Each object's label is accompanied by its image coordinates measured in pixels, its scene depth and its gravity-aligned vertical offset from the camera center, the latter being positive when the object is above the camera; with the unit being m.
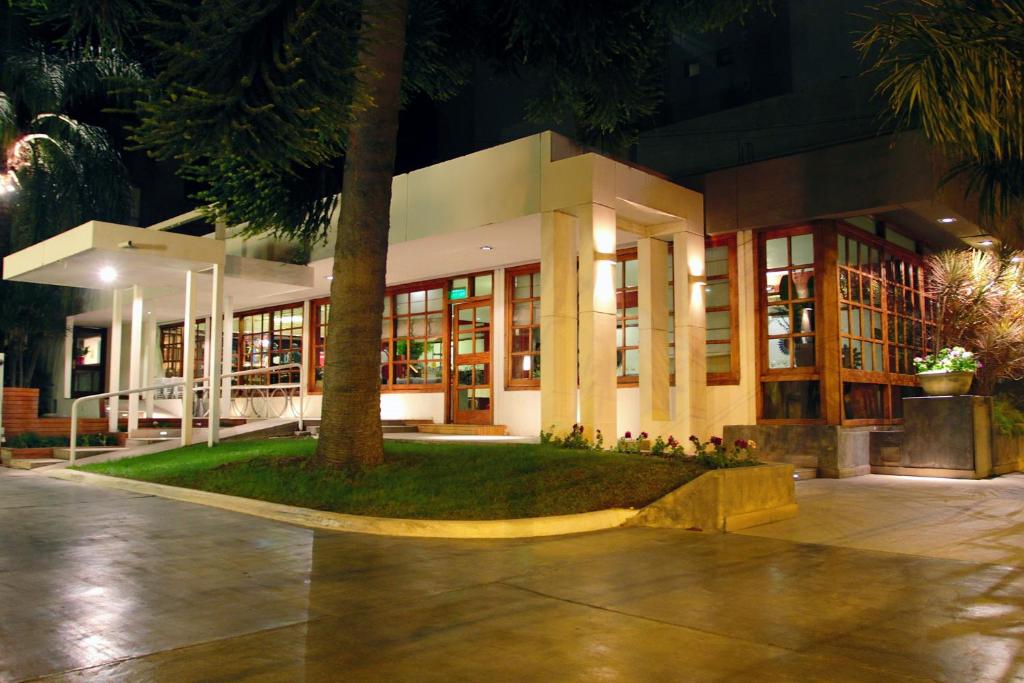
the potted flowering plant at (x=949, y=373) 13.15 +0.41
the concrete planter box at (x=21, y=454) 15.78 -1.07
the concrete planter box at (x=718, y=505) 8.32 -1.11
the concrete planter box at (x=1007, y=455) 13.39 -0.95
